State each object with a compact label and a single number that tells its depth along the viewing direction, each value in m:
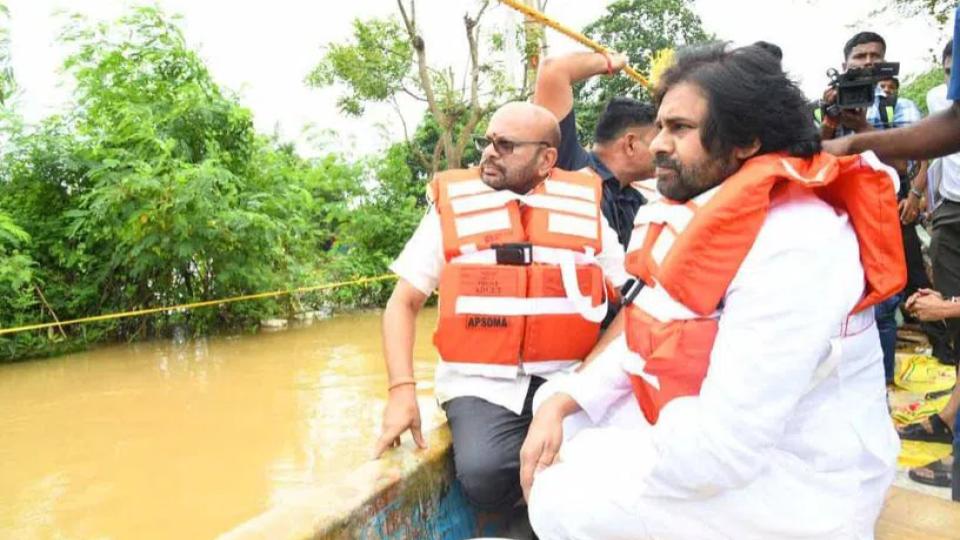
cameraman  2.24
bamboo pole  2.88
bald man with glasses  1.92
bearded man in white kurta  1.06
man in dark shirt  2.51
